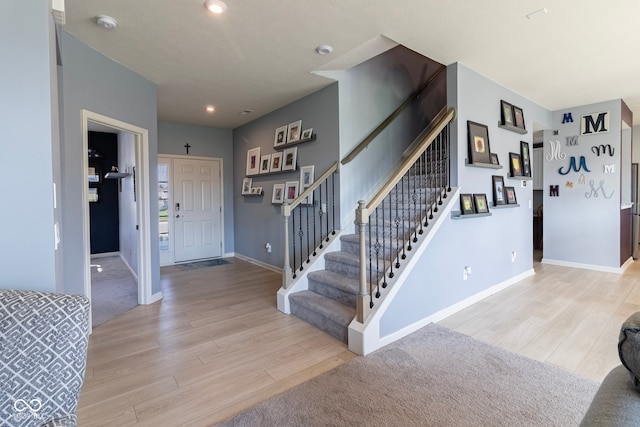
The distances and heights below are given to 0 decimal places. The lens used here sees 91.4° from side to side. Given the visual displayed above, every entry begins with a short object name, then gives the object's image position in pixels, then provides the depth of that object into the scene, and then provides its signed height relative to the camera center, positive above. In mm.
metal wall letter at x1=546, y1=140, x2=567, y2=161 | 5105 +842
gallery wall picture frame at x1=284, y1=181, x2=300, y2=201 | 4523 +256
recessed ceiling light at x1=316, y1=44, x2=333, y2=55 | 2924 +1500
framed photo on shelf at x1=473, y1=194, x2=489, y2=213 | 3391 +16
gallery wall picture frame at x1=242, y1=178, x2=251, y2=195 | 5707 +392
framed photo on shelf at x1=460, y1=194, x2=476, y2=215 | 3238 +1
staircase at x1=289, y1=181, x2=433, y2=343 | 2785 -802
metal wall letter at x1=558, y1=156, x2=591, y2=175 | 4879 +596
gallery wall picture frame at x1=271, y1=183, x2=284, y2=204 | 4827 +204
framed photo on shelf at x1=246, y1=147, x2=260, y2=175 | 5436 +822
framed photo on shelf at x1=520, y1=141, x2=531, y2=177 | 4250 +637
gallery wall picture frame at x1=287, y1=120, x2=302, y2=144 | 4422 +1084
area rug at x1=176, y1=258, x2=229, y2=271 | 5492 -1031
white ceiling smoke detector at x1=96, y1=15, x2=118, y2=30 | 2377 +1453
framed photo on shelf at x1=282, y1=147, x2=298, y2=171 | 4516 +714
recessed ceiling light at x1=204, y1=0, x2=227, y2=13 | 2209 +1455
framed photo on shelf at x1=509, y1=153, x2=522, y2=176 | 4027 +519
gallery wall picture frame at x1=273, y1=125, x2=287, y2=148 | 4699 +1071
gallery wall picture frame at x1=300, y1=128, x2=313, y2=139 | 4203 +997
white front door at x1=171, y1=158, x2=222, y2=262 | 5816 -13
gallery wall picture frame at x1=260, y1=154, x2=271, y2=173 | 5121 +727
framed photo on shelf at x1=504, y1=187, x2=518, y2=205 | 3919 +116
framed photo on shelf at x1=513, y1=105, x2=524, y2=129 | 4053 +1152
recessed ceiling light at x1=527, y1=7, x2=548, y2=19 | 2332 +1450
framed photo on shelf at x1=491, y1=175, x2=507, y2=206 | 3717 +173
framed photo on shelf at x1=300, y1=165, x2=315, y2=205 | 4211 +391
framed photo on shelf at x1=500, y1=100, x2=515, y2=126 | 3846 +1128
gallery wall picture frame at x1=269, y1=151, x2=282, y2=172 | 4836 +703
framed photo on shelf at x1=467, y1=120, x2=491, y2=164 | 3334 +676
